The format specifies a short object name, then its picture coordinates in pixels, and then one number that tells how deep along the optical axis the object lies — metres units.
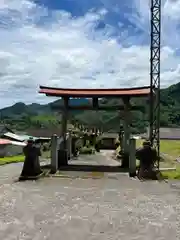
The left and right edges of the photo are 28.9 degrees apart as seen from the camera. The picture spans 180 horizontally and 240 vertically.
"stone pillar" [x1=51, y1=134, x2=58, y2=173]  16.45
